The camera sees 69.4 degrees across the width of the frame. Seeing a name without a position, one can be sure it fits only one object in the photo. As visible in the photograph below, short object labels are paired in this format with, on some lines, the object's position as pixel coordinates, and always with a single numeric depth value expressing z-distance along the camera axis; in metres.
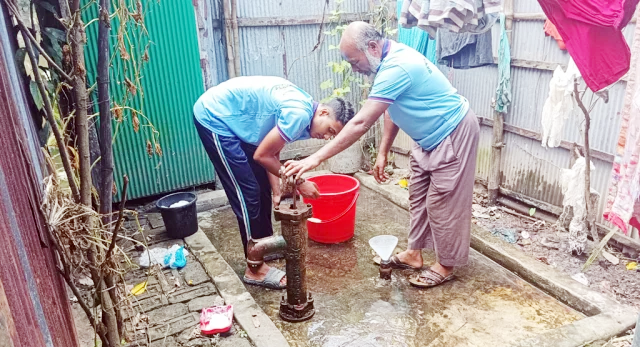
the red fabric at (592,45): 2.90
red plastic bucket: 4.24
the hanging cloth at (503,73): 5.03
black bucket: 4.36
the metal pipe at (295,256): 3.11
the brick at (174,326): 3.13
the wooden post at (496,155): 5.35
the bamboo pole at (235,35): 5.77
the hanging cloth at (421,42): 5.75
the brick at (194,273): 3.81
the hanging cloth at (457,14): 4.07
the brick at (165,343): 3.01
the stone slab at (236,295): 3.04
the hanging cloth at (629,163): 2.38
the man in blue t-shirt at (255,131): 3.35
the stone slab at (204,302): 3.43
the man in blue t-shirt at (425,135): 3.31
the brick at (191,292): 3.56
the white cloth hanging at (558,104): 4.19
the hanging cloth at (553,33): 4.49
